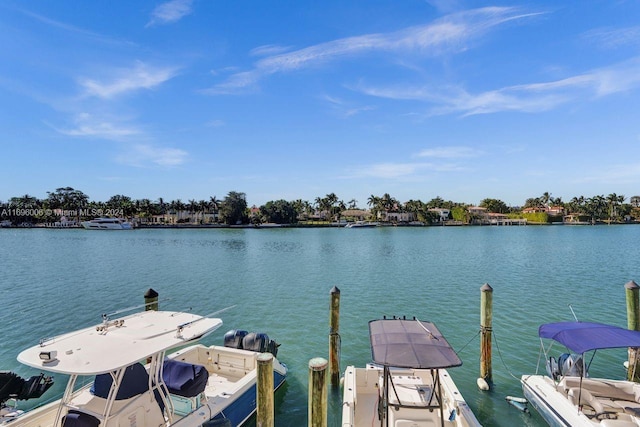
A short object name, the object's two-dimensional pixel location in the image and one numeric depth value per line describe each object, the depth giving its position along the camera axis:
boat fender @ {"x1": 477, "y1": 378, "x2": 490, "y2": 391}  11.01
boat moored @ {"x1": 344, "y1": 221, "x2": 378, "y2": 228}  151.15
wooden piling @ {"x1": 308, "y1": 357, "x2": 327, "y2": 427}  6.57
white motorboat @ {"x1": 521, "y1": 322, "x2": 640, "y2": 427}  7.91
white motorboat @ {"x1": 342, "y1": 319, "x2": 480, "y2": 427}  7.18
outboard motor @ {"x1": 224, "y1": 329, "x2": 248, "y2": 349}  11.24
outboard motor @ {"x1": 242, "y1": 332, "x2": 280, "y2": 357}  10.98
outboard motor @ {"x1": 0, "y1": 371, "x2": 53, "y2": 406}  8.34
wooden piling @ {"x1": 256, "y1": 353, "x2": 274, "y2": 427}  6.79
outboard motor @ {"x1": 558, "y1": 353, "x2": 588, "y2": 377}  9.83
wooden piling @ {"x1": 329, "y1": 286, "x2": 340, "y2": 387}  11.24
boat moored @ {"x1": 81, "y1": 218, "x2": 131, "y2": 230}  132.62
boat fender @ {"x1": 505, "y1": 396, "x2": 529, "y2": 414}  9.91
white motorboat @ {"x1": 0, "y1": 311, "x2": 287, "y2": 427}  6.37
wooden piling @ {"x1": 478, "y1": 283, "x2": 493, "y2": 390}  11.09
